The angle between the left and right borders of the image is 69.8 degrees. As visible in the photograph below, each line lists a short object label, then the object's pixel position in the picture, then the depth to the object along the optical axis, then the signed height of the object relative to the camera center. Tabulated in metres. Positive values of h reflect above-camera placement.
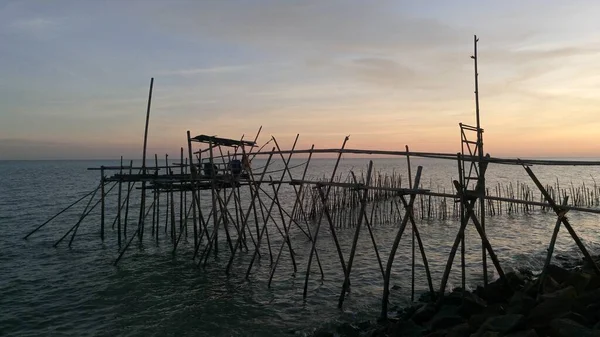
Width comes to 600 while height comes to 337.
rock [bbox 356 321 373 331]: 8.59 -3.32
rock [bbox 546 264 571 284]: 8.28 -2.22
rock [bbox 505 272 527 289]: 8.87 -2.54
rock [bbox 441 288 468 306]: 7.98 -2.61
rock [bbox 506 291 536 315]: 6.55 -2.25
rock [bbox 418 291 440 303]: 9.45 -3.20
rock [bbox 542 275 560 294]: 7.40 -2.21
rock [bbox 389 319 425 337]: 7.06 -2.79
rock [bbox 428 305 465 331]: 7.18 -2.69
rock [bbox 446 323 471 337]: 6.23 -2.50
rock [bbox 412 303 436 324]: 7.97 -2.85
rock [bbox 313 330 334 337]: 8.05 -3.23
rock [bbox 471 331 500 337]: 5.37 -2.19
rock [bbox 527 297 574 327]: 6.02 -2.13
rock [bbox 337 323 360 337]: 8.24 -3.26
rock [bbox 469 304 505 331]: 6.47 -2.45
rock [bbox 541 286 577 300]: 6.24 -1.97
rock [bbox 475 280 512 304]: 8.30 -2.59
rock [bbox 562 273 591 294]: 7.53 -2.17
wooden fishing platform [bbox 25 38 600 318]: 7.92 -1.66
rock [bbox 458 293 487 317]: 7.50 -2.57
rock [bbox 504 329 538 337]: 5.22 -2.16
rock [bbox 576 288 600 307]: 6.59 -2.15
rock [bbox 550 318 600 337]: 5.18 -2.10
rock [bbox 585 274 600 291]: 7.57 -2.20
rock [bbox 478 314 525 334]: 5.81 -2.24
